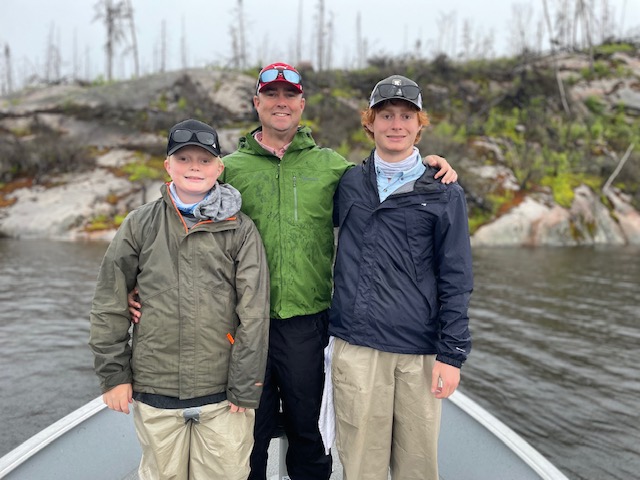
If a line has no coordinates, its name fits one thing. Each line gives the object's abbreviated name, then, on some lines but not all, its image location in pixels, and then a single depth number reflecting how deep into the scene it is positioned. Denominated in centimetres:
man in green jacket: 244
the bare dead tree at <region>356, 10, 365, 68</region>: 5247
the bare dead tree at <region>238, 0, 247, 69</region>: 4197
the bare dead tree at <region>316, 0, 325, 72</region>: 3706
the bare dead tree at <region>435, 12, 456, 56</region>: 5284
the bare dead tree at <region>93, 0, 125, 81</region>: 3797
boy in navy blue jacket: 221
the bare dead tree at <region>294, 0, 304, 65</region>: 4453
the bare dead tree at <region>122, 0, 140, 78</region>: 3791
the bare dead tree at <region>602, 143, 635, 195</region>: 1986
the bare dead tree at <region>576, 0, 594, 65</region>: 2852
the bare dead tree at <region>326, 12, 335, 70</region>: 4234
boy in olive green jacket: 209
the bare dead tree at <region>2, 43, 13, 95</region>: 4703
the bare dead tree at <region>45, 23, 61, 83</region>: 5277
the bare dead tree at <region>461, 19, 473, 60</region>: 5191
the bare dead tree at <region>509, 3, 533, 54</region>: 4606
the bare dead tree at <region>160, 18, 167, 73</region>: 5241
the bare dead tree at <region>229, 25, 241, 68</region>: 4199
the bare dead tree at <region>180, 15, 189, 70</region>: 5825
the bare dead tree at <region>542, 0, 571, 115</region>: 2545
